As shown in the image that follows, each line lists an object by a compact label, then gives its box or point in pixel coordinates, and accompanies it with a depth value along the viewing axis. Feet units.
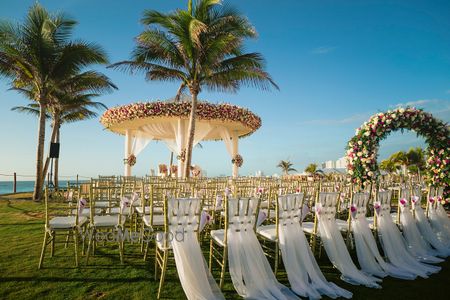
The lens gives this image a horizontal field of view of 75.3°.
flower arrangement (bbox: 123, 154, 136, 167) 47.49
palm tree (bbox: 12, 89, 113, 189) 50.03
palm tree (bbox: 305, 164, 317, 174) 107.15
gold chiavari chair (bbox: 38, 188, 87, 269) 12.54
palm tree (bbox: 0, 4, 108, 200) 35.53
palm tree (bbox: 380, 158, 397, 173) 87.22
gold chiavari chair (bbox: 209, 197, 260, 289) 10.65
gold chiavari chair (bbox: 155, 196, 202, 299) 10.08
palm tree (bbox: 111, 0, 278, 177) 33.27
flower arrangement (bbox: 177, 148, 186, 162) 40.76
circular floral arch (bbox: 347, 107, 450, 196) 21.98
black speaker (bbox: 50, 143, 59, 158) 37.70
